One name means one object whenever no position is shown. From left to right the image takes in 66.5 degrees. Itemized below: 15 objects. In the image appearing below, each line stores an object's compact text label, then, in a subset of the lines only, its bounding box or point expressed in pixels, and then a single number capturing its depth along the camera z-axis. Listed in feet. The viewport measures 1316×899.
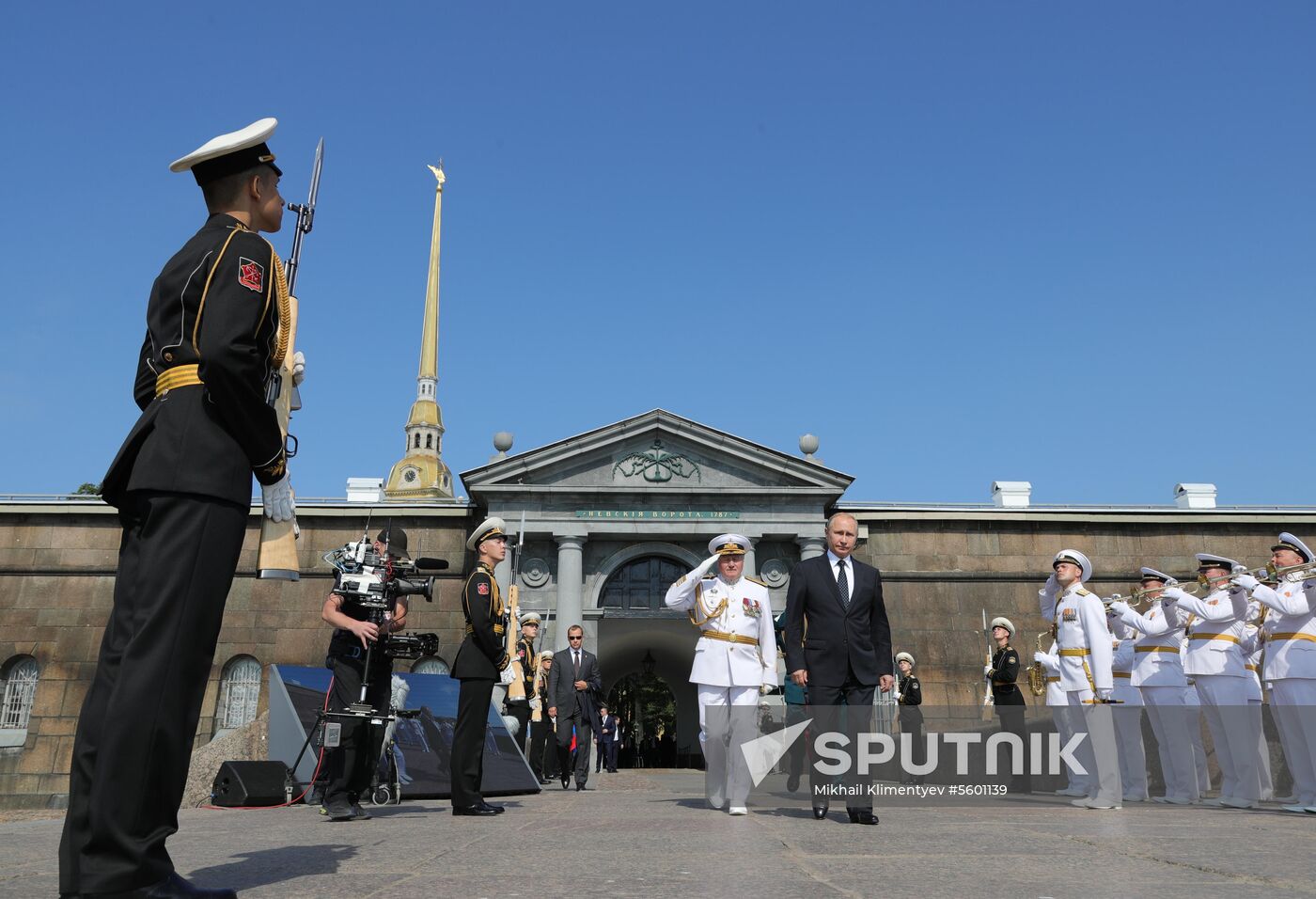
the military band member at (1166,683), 34.73
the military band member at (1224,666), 32.30
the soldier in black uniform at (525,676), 46.32
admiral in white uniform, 27.86
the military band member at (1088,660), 29.19
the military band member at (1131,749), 36.19
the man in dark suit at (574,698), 44.96
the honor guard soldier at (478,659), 25.08
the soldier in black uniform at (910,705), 48.46
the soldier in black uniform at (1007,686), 43.55
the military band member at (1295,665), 29.96
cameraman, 23.12
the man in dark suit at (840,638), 25.76
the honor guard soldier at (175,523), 9.78
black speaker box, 27.04
